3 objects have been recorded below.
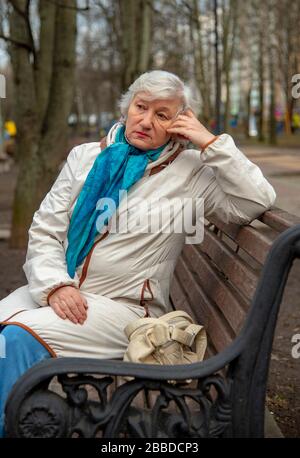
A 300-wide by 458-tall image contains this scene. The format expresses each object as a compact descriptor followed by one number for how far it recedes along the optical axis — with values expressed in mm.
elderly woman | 3070
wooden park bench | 2438
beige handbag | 2859
